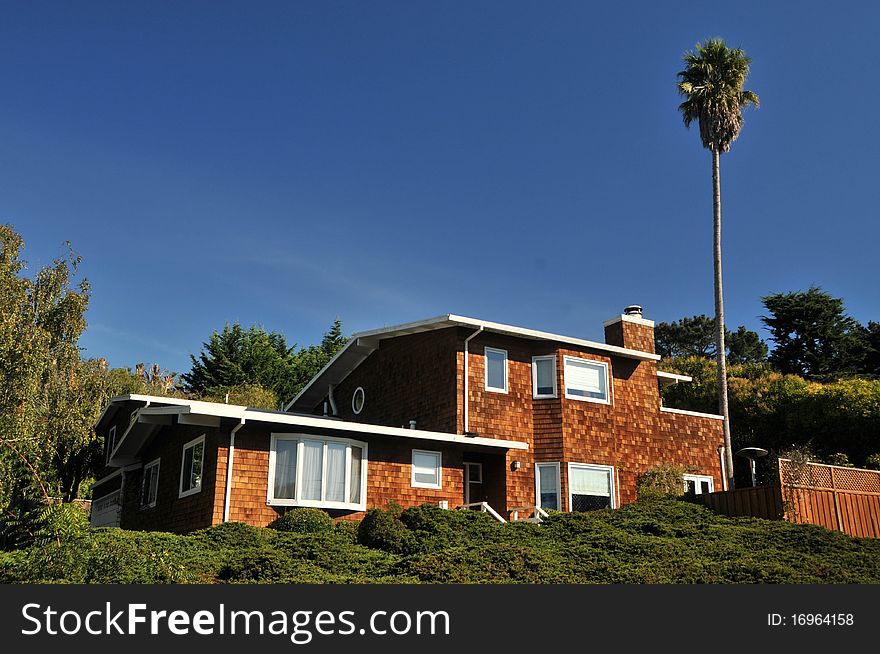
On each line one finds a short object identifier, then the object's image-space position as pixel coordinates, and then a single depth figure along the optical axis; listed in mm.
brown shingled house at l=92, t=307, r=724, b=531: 18344
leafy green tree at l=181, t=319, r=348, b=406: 46094
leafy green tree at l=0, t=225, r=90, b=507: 11906
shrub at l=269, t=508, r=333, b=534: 16969
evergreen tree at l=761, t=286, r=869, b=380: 43844
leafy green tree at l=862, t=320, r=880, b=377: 44062
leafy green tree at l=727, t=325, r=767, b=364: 54219
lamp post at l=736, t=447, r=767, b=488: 24212
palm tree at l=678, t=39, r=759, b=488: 27625
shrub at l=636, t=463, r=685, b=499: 22984
